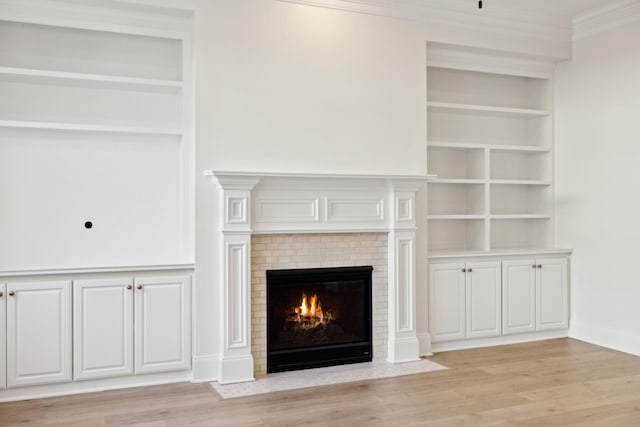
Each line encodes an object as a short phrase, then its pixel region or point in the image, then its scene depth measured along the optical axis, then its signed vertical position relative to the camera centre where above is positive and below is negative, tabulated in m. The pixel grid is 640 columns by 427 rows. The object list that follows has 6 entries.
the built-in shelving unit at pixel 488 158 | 5.43 +0.55
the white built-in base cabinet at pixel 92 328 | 3.84 -0.77
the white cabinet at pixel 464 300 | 5.04 -0.74
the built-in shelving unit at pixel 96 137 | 4.16 +0.57
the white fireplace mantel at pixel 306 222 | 4.21 -0.06
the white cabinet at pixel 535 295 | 5.33 -0.73
